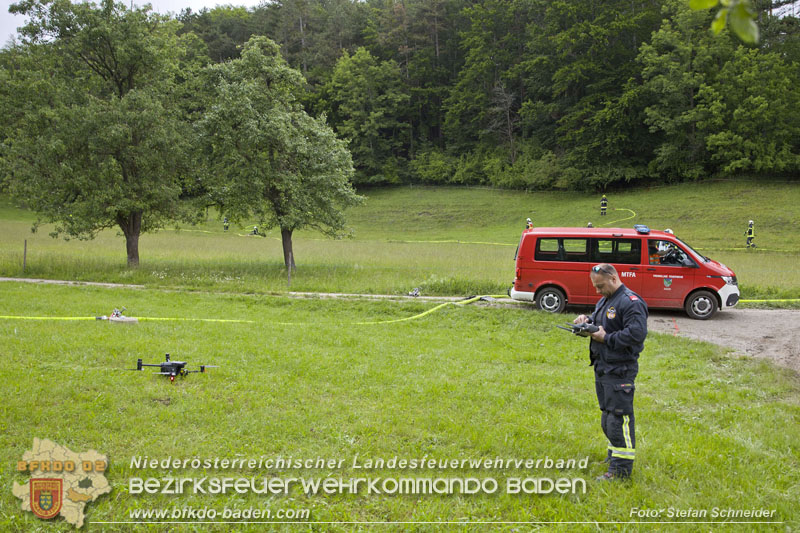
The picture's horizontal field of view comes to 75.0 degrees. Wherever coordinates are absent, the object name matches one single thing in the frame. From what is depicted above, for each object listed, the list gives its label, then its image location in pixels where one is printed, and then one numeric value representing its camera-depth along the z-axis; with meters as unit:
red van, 12.80
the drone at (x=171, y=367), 7.24
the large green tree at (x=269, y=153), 20.78
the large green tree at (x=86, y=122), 19.81
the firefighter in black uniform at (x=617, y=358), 4.77
